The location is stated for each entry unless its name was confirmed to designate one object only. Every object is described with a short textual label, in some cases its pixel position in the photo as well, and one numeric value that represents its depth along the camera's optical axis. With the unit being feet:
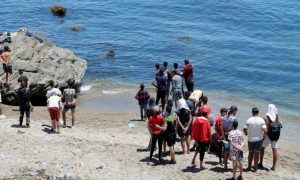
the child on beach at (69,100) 72.64
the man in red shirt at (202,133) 60.03
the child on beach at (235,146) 58.54
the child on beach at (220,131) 62.18
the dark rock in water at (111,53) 130.11
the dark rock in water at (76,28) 153.37
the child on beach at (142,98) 78.79
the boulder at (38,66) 88.43
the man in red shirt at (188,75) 85.30
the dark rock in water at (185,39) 142.51
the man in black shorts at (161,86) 80.48
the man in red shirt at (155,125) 60.93
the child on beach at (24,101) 70.23
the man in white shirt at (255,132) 60.49
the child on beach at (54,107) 69.92
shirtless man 87.20
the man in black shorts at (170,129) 61.57
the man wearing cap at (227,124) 61.21
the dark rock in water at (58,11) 170.41
